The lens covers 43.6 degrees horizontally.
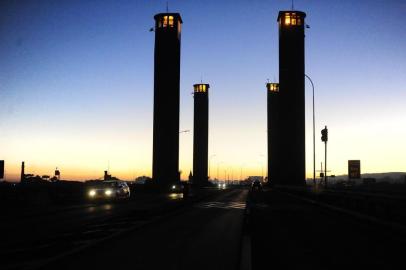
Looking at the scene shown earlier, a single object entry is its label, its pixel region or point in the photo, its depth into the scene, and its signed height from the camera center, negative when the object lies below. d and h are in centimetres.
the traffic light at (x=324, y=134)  4238 +423
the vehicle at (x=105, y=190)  3975 -64
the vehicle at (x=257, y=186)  8376 -34
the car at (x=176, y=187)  7561 -64
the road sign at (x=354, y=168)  3991 +131
